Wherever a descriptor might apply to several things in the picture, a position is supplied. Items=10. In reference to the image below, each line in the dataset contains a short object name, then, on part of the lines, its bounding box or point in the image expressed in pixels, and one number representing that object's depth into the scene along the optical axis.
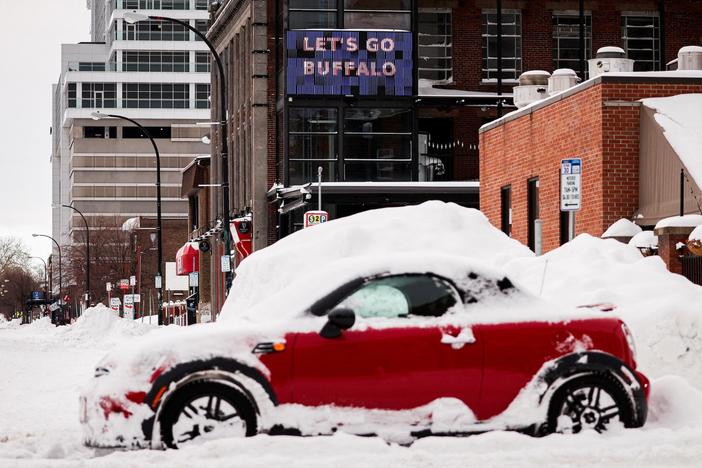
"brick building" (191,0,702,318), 50.47
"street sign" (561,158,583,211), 17.33
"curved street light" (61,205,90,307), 88.44
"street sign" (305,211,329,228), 33.50
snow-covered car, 10.41
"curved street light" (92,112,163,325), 56.28
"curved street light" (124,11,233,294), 36.01
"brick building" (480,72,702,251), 24.08
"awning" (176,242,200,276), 69.50
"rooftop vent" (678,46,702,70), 28.81
